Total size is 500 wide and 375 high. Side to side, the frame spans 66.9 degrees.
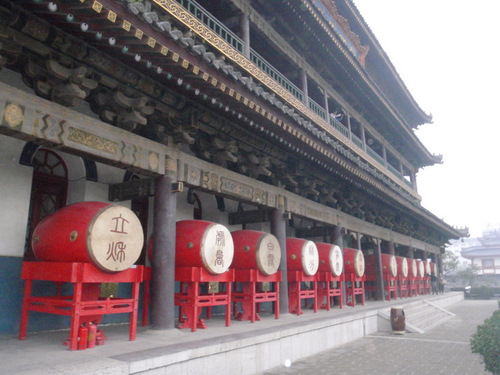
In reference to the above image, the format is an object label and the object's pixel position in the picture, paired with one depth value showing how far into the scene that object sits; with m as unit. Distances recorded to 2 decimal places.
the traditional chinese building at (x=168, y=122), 4.36
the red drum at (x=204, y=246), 6.30
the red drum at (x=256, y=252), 7.64
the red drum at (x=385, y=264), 15.70
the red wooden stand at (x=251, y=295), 7.50
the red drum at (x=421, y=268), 20.52
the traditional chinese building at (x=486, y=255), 50.38
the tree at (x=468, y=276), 38.53
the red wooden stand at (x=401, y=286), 17.20
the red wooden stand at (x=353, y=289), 11.91
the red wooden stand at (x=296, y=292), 9.26
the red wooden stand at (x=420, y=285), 20.60
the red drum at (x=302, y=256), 9.31
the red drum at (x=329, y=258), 10.63
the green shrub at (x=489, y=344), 4.72
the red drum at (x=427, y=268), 21.91
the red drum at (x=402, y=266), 17.41
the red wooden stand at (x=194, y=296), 6.19
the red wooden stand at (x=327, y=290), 10.59
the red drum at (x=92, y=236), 4.68
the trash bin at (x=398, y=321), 10.22
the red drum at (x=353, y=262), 12.23
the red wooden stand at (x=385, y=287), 15.61
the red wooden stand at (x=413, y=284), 19.17
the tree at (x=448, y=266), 41.50
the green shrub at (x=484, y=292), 29.11
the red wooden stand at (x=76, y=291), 4.59
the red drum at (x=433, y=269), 25.09
